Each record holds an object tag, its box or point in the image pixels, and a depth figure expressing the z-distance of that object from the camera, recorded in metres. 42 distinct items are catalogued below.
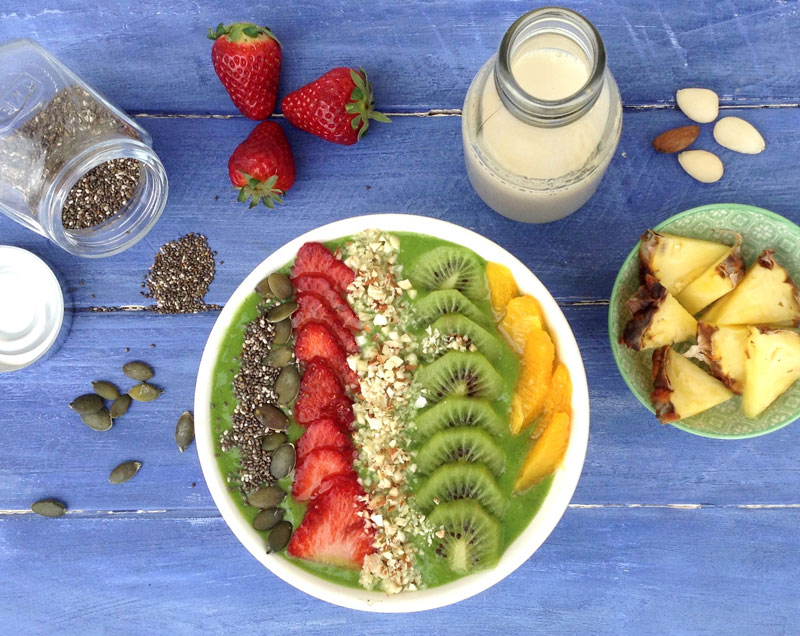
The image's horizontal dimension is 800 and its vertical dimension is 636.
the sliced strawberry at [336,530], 0.51
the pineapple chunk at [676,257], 0.51
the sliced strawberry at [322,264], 0.52
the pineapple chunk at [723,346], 0.50
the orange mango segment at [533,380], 0.50
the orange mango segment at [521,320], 0.50
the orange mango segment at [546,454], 0.50
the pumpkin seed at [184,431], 0.57
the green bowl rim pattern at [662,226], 0.51
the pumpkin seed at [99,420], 0.57
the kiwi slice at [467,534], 0.50
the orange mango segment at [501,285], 0.51
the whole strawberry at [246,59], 0.54
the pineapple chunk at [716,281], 0.50
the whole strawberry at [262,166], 0.54
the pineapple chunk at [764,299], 0.50
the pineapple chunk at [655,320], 0.50
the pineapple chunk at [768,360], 0.49
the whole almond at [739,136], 0.56
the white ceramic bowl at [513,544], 0.50
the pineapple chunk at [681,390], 0.50
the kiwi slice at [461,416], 0.50
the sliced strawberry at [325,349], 0.52
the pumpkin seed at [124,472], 0.57
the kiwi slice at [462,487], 0.50
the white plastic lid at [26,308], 0.57
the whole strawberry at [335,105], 0.54
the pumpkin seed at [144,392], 0.57
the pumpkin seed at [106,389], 0.57
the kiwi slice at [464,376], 0.50
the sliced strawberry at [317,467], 0.51
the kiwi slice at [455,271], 0.52
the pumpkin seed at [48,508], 0.58
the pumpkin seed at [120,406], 0.57
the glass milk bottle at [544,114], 0.45
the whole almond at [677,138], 0.55
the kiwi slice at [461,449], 0.50
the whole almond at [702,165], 0.56
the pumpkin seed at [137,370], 0.57
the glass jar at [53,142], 0.54
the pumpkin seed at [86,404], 0.57
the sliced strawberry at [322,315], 0.52
